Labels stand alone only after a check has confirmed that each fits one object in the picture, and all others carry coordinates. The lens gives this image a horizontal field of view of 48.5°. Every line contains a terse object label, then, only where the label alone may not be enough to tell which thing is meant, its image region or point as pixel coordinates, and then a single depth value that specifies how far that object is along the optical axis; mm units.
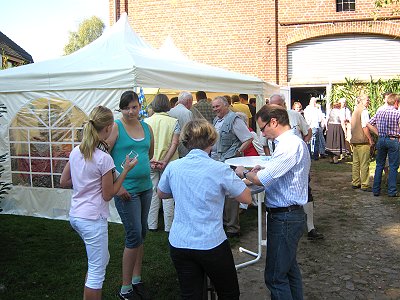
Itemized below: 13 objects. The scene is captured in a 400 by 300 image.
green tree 56366
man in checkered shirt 7711
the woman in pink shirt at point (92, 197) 2988
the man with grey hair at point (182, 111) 6207
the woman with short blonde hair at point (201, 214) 2529
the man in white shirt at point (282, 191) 2848
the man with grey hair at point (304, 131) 5251
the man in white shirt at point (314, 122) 13242
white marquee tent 6270
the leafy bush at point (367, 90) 14406
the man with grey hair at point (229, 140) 5574
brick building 14867
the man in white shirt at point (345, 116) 12625
